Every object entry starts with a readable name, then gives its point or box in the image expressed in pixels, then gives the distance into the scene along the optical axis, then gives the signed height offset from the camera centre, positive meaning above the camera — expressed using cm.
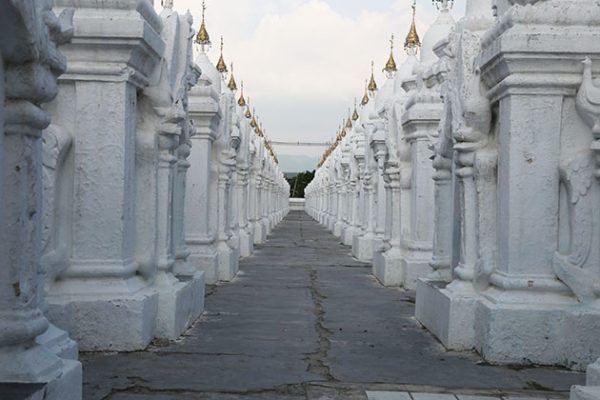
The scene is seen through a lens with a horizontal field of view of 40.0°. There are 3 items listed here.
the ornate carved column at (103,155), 560 +29
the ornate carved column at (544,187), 547 +11
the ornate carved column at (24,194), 334 +1
